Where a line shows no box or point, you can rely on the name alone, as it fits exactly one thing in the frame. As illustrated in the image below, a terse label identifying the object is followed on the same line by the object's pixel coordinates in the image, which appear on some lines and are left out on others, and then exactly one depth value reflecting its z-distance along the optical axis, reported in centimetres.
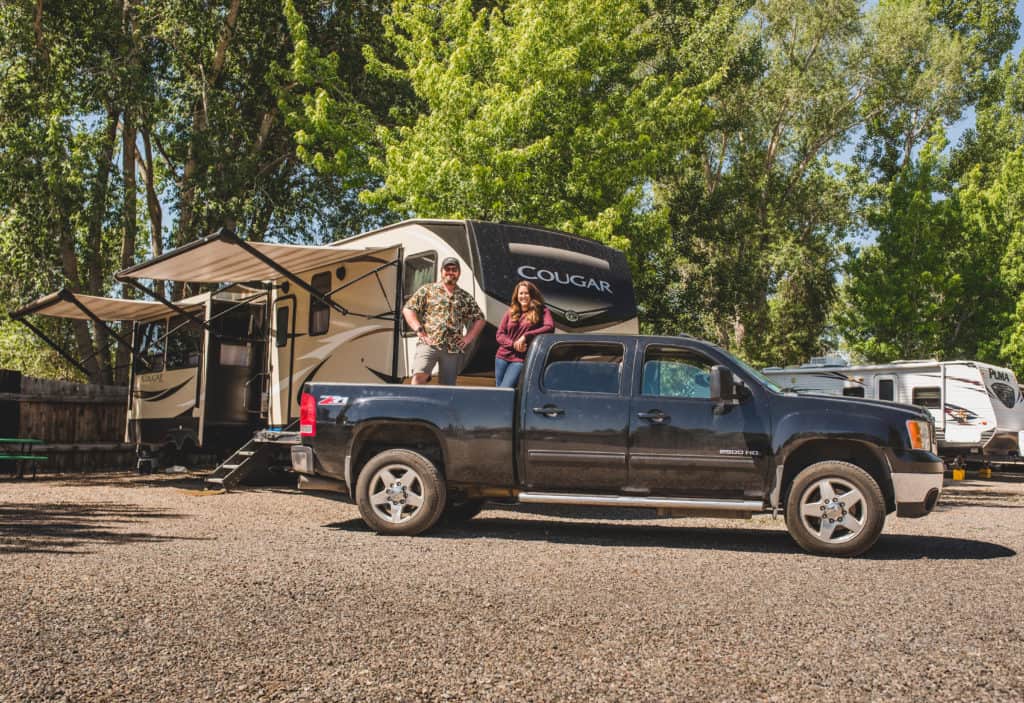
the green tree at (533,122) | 1669
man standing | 986
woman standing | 916
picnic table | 1570
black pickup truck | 790
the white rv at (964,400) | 1950
